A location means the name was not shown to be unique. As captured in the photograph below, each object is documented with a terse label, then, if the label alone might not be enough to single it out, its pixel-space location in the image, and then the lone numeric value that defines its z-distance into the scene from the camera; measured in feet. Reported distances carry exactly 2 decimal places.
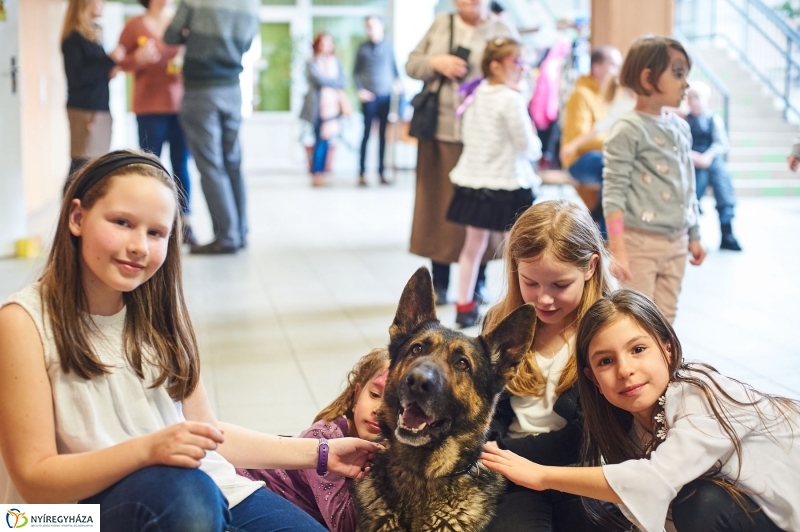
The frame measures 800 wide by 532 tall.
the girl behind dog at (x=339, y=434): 8.04
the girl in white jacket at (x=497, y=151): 15.96
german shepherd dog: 6.85
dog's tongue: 6.77
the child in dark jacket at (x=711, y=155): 25.68
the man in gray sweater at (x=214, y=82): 22.72
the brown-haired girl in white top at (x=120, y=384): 5.81
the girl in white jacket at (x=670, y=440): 6.75
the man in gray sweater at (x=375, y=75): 43.04
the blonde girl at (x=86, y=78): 22.08
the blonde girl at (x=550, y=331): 8.05
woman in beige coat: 17.24
